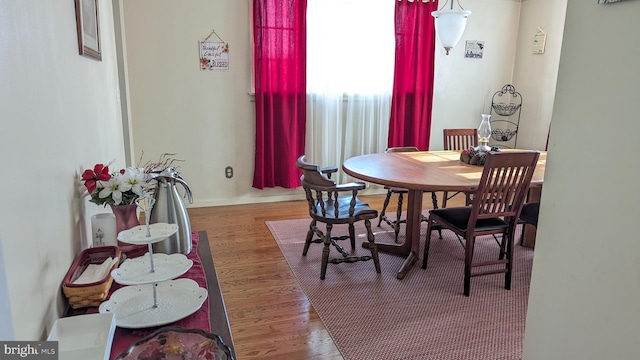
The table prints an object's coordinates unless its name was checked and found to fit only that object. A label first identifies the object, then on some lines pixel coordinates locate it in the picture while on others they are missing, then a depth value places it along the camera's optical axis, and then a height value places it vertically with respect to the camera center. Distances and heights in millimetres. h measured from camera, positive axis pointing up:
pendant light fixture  2947 +438
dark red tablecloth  1015 -615
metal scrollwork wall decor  5277 -333
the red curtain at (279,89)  4188 -46
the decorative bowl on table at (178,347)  914 -571
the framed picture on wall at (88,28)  1607 +215
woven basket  1130 -552
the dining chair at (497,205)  2432 -687
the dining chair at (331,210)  2596 -814
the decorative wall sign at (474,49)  5074 +461
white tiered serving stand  1084 -590
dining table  2570 -558
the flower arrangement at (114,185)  1402 -346
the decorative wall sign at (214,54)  4129 +273
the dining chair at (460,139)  4055 -483
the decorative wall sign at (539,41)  4824 +549
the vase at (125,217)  1488 -474
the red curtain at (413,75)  4617 +130
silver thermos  1479 -447
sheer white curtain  4414 +91
